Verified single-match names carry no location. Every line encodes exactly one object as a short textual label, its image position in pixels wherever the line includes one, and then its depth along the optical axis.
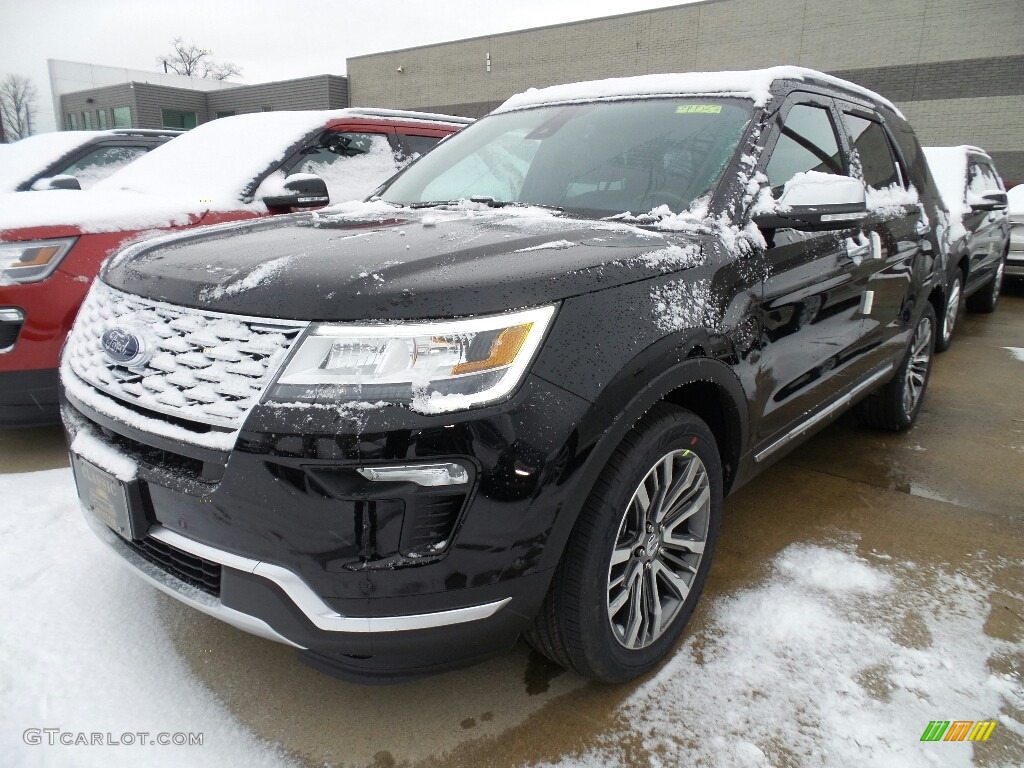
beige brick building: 16.83
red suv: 3.07
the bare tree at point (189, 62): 61.28
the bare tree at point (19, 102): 58.94
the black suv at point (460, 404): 1.46
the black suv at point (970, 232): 5.08
